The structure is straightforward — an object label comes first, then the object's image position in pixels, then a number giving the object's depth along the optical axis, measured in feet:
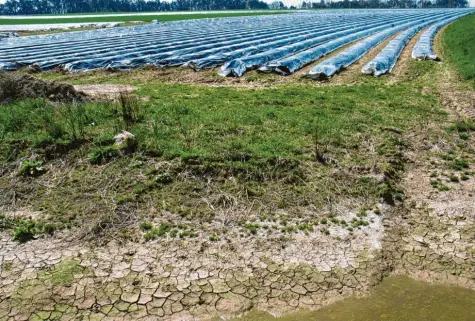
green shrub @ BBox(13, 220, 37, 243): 17.98
